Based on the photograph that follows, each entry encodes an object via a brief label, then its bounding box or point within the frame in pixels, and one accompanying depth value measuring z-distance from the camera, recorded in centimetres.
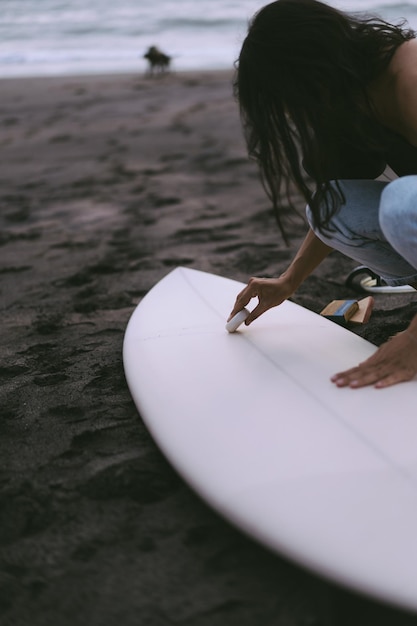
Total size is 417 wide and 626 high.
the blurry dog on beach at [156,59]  823
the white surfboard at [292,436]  102
